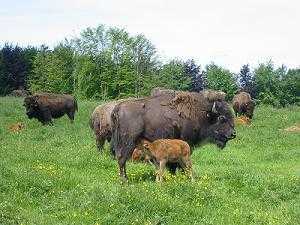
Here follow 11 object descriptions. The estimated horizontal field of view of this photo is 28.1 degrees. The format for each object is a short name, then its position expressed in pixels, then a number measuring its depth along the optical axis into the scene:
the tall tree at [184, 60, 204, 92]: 100.75
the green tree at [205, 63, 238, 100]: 91.66
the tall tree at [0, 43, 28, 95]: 92.40
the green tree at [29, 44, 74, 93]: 91.51
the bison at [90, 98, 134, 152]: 22.14
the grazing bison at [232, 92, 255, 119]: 41.53
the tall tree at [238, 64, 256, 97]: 101.89
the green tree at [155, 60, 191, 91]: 92.25
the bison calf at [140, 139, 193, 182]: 14.30
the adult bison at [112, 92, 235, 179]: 14.96
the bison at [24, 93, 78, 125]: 35.56
